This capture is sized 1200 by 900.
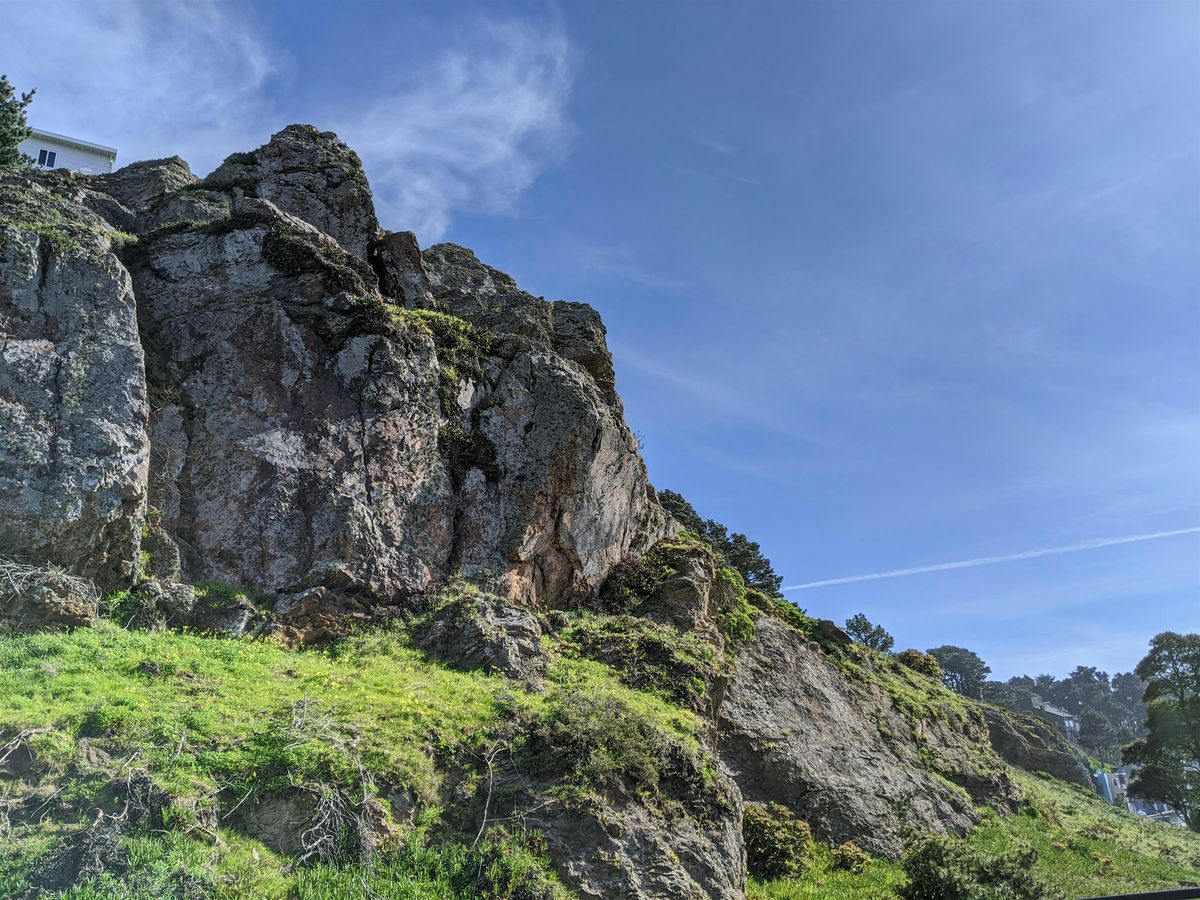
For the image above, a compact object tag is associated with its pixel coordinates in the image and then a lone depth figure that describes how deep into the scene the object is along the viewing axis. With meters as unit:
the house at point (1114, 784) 63.11
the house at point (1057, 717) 101.44
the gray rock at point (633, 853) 11.98
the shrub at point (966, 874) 14.35
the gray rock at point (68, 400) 14.35
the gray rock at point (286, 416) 17.61
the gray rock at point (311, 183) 27.02
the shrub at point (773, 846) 17.72
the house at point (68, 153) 51.00
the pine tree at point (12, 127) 27.73
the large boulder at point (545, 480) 21.30
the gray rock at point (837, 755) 21.34
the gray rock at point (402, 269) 27.38
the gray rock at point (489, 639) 16.39
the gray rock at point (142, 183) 24.94
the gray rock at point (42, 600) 13.66
